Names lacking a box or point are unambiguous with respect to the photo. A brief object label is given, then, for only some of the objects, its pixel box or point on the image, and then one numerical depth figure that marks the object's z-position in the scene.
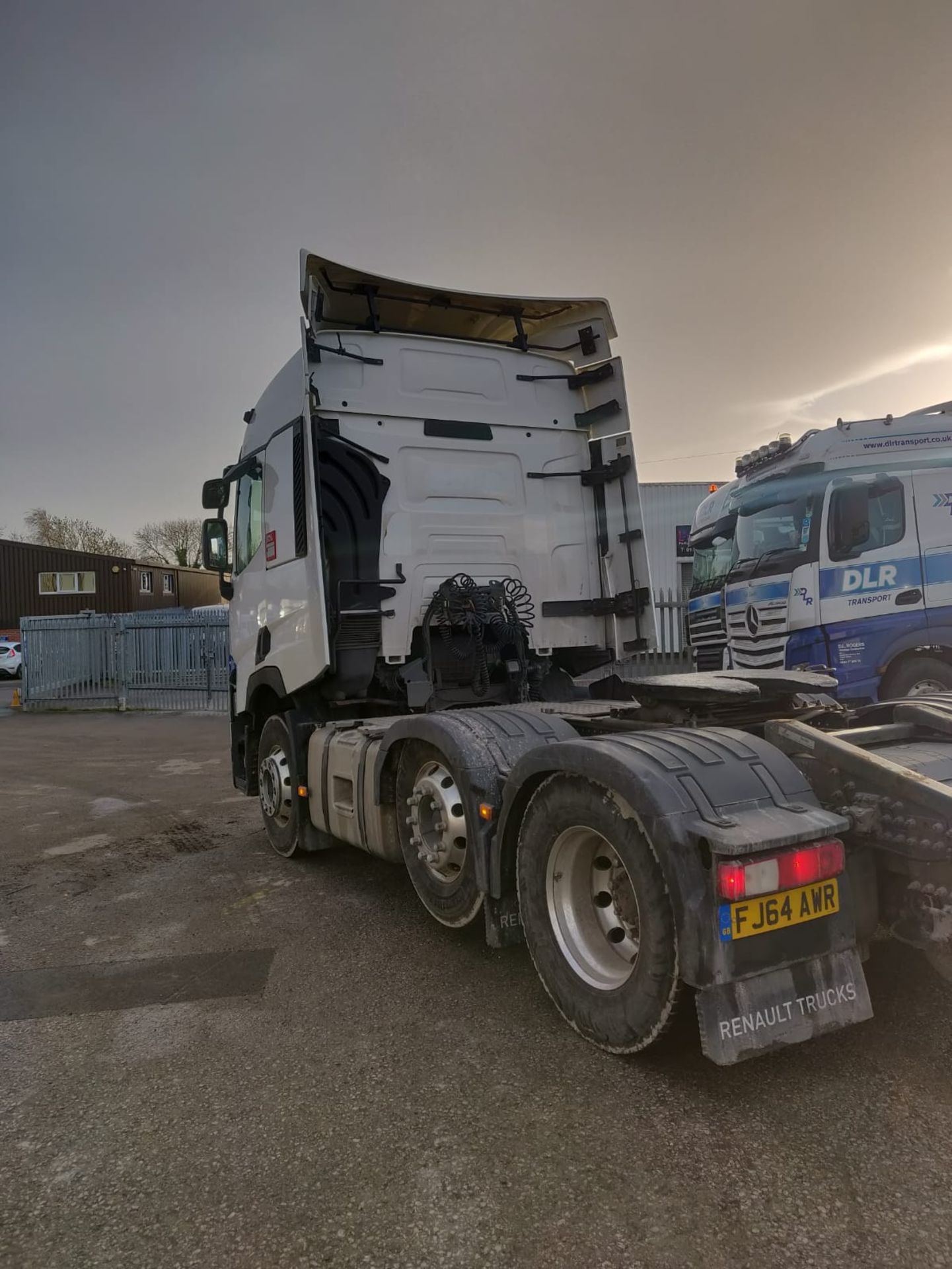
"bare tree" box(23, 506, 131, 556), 57.72
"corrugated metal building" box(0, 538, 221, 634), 38.75
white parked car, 32.44
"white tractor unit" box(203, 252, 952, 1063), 2.49
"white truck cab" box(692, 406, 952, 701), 7.37
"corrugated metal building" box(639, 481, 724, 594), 20.33
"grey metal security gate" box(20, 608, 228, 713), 18.03
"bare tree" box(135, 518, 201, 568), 68.62
